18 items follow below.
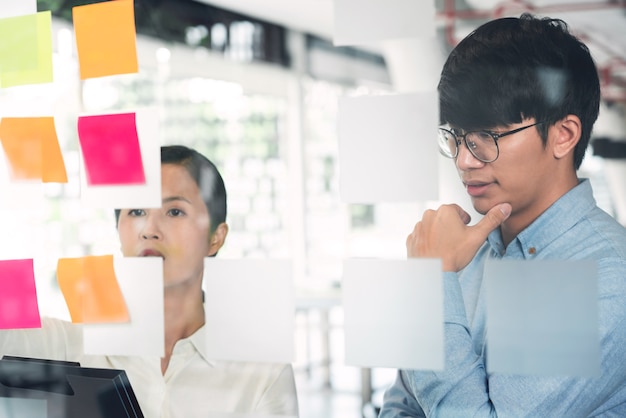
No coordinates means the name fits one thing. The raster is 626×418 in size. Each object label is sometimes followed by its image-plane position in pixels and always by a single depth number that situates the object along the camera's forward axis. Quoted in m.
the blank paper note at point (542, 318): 0.95
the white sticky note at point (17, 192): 1.36
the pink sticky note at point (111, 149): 1.25
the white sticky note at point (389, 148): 1.04
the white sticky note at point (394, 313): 1.04
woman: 1.21
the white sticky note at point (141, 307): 1.26
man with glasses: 0.94
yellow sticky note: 1.32
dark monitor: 1.23
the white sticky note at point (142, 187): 1.24
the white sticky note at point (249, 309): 1.16
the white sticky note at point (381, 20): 1.04
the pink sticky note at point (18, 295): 1.37
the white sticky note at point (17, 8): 1.34
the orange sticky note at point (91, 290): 1.29
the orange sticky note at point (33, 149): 1.33
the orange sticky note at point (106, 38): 1.24
